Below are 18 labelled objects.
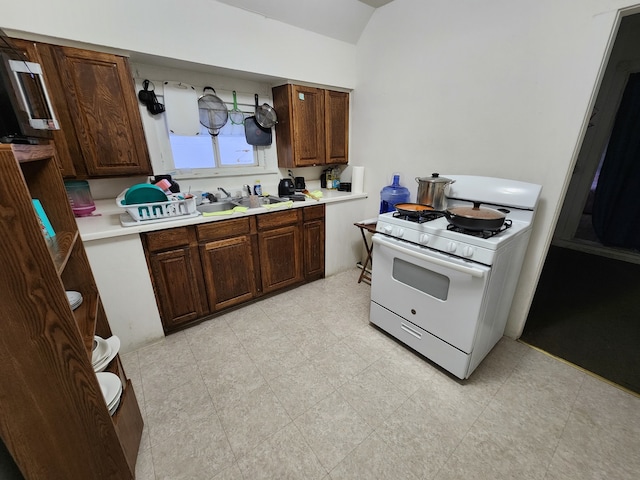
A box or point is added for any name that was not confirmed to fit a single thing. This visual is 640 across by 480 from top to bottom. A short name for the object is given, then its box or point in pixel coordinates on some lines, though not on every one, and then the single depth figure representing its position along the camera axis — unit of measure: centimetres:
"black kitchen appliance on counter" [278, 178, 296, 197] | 286
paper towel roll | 307
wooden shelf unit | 76
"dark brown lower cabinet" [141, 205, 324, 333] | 201
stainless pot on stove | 207
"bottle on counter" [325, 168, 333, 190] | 337
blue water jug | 268
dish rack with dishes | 183
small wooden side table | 264
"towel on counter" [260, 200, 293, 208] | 241
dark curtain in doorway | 311
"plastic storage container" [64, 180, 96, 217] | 198
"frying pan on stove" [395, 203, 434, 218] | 182
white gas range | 149
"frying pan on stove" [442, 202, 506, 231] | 146
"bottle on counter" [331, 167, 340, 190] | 334
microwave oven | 97
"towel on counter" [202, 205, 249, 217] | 211
